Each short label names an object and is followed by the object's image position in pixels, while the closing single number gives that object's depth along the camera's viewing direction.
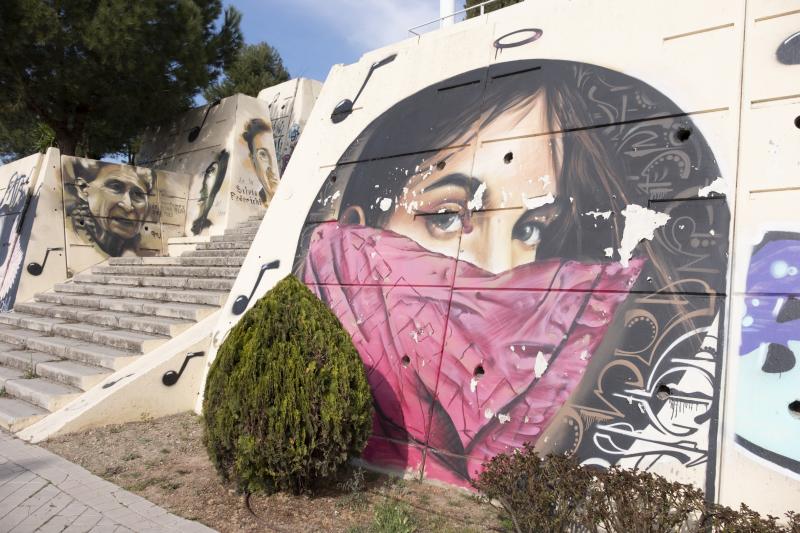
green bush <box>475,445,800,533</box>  2.71
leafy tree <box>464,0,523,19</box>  16.01
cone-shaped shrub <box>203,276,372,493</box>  3.74
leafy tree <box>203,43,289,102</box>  23.93
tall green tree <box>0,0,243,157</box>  11.21
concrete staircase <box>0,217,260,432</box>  6.11
